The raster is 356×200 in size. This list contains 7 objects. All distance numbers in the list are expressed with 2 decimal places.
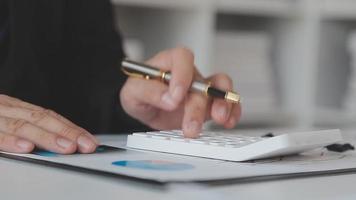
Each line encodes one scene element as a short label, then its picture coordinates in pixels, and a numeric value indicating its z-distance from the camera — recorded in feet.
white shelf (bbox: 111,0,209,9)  6.12
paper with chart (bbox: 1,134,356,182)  1.77
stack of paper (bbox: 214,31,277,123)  7.13
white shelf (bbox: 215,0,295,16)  6.81
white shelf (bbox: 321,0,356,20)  7.39
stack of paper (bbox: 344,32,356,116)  7.41
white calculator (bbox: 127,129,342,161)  2.10
